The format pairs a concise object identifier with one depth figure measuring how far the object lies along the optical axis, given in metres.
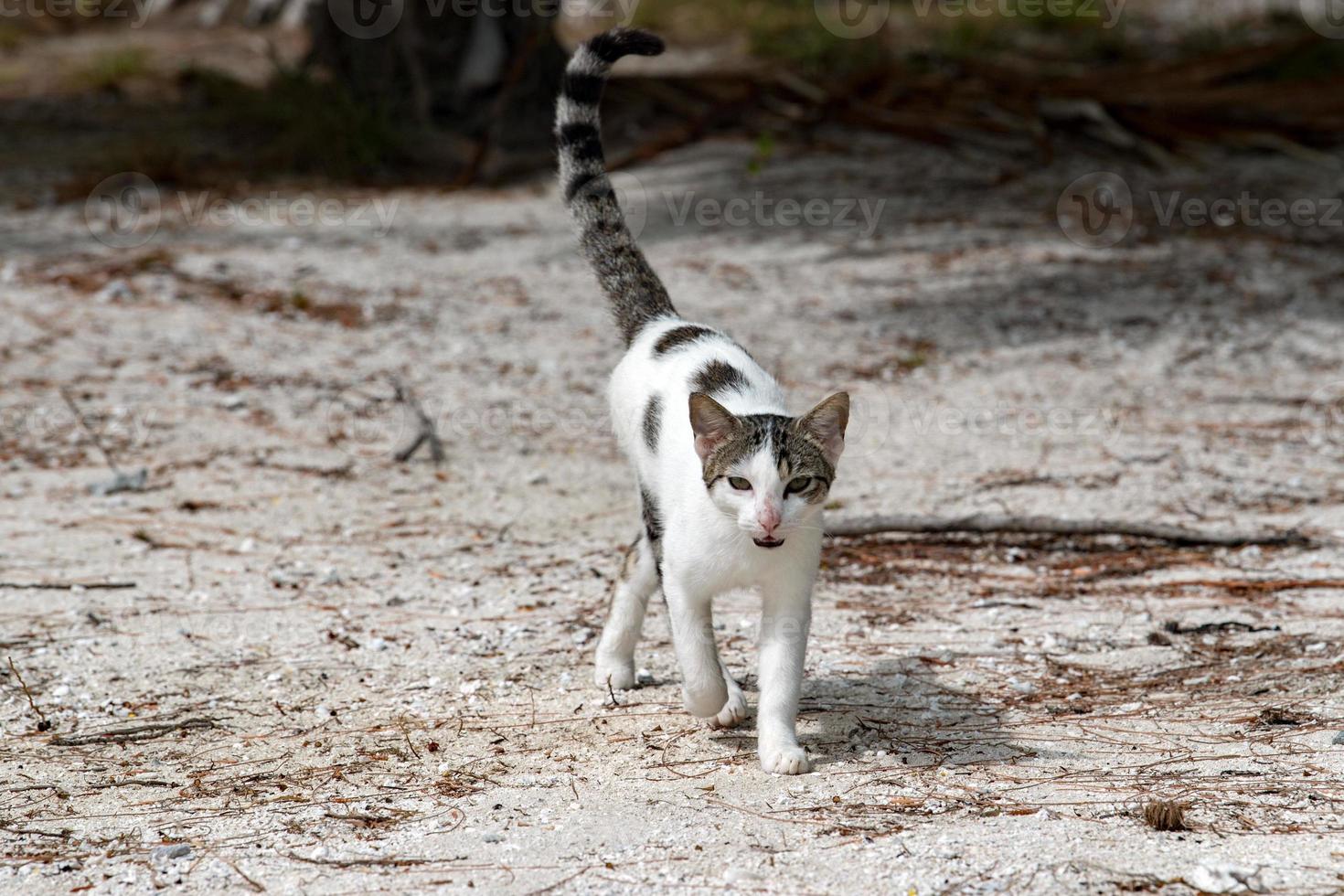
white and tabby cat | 6.70
